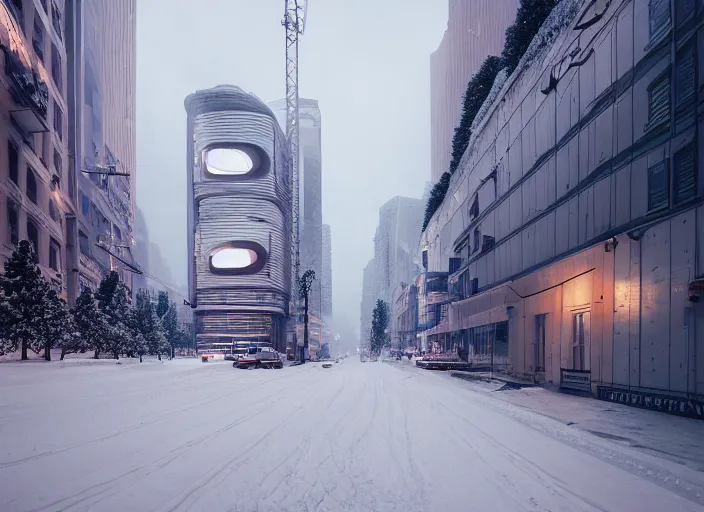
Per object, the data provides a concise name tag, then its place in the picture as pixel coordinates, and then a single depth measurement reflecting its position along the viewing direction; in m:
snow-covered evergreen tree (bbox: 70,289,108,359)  16.20
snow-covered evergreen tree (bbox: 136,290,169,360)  27.98
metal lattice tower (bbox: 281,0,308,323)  100.12
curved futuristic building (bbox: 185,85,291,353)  68.21
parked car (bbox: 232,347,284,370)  35.31
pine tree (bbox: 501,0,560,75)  32.09
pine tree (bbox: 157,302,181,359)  48.59
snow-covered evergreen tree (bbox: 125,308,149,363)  25.22
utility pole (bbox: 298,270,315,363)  64.21
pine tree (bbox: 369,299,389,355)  143.75
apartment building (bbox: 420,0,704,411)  11.43
